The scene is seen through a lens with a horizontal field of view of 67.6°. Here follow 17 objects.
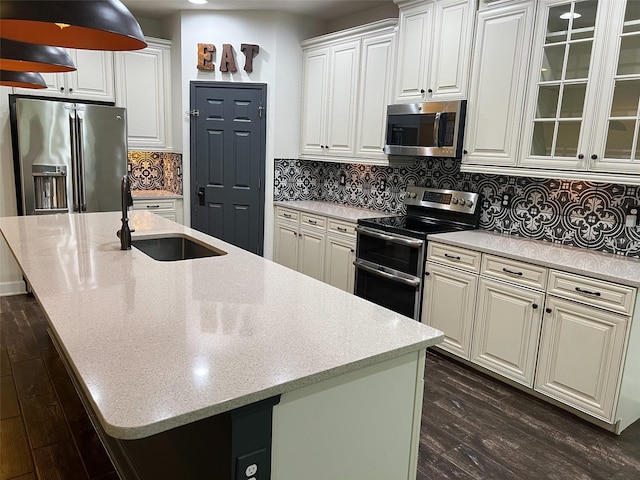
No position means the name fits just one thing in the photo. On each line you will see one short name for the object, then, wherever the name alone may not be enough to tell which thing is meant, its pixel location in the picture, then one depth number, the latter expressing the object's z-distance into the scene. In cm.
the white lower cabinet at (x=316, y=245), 416
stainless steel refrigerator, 410
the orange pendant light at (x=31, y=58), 188
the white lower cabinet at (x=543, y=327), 247
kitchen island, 113
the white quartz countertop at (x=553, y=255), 250
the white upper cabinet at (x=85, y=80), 442
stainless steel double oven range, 346
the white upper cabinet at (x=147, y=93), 484
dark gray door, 486
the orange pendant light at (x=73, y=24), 126
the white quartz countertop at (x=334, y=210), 426
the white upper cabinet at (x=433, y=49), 334
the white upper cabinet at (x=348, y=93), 412
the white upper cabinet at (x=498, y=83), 302
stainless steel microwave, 339
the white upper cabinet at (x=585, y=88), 257
